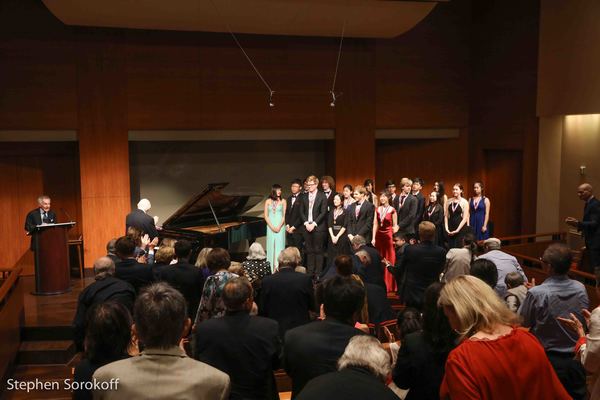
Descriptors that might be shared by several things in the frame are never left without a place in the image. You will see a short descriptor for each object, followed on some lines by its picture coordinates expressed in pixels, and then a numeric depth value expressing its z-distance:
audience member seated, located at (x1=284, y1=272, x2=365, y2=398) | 2.97
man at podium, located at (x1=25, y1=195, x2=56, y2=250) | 8.48
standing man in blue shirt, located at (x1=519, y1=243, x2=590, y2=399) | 3.98
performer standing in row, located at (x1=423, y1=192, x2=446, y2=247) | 9.48
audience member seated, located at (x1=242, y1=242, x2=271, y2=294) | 6.14
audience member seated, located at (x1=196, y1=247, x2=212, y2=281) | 5.51
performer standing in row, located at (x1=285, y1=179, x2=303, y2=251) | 9.36
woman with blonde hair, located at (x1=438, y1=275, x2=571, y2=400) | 2.25
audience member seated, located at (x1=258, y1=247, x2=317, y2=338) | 4.64
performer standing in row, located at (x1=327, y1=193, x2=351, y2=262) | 9.01
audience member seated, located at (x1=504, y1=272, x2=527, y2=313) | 4.93
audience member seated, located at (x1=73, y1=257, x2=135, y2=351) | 4.17
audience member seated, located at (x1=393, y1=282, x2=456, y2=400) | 2.72
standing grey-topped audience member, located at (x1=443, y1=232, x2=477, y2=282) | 6.00
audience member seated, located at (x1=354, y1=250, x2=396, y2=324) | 4.91
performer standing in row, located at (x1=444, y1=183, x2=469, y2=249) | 9.35
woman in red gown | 9.00
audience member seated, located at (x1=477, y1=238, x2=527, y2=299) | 5.54
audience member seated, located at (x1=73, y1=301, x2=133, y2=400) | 2.64
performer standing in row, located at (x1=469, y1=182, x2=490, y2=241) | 9.69
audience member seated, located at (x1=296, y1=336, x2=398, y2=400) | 2.08
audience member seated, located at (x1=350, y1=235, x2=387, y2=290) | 5.82
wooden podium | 7.84
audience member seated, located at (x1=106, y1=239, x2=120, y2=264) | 5.85
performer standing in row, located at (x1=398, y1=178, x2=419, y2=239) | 9.38
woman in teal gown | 9.41
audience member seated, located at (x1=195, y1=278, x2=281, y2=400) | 3.30
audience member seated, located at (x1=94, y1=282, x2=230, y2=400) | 2.18
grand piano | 8.84
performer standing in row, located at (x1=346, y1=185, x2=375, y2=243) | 8.79
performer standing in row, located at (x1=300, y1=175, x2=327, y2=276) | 9.18
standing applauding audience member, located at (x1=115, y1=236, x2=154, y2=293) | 5.11
